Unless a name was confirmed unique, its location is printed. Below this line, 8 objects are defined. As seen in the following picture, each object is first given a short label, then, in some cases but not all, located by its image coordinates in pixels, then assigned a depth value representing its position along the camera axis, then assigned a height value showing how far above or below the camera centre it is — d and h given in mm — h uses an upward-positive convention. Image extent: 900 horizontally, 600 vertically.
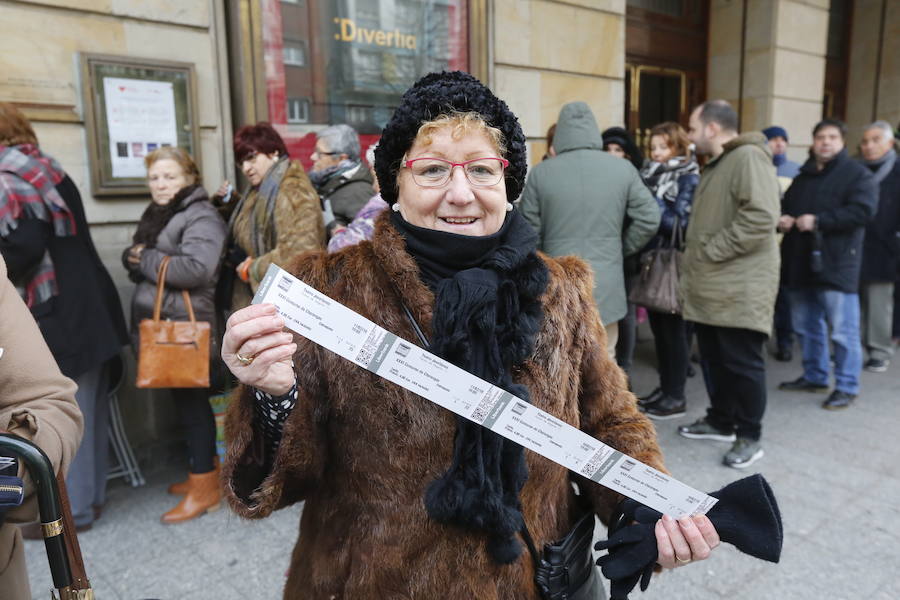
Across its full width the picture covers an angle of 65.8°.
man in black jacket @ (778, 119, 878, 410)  5121 -587
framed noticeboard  3922 +300
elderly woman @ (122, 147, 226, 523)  3488 -469
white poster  3988 +268
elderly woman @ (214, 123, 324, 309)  3520 -260
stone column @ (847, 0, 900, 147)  9875 +1318
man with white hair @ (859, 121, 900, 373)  5961 -744
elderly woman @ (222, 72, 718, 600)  1417 -500
